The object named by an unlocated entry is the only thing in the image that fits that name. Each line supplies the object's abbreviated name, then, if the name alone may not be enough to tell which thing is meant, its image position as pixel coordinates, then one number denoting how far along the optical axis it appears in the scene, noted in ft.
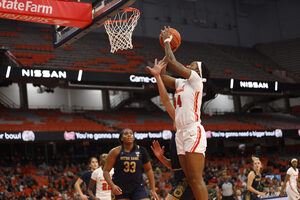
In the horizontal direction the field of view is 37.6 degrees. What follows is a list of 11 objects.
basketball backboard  27.48
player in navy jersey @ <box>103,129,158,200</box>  19.21
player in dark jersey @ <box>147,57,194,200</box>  15.70
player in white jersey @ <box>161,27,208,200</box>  14.80
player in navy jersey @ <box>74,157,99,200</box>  28.48
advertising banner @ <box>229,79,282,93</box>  80.69
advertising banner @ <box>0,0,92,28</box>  28.12
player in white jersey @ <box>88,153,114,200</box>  27.63
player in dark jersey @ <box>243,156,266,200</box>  29.25
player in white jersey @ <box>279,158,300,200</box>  39.42
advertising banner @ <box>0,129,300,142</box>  57.93
